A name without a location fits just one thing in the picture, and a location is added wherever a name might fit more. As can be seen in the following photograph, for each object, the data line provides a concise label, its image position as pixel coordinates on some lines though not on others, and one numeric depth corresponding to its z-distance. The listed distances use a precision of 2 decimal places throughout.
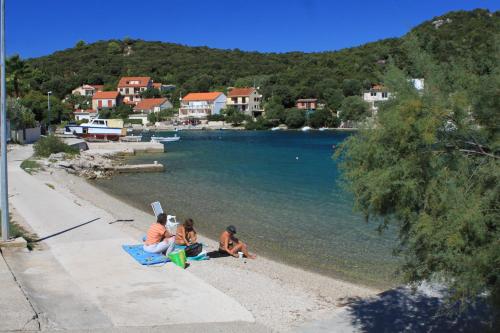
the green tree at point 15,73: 62.67
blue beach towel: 11.47
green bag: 11.39
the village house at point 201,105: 136.50
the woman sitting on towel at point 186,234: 13.25
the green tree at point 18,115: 46.69
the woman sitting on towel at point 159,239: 12.09
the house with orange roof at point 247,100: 133.62
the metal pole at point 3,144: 11.77
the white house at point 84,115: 120.69
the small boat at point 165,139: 73.97
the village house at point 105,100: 141.00
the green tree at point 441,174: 5.38
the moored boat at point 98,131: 64.56
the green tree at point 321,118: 119.44
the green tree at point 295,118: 121.75
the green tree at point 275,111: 127.56
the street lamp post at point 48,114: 70.44
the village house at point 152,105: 140.00
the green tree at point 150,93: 153.62
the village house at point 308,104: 127.06
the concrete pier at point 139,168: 39.01
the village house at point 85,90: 156.79
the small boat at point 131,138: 66.02
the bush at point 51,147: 41.60
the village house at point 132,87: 154.12
